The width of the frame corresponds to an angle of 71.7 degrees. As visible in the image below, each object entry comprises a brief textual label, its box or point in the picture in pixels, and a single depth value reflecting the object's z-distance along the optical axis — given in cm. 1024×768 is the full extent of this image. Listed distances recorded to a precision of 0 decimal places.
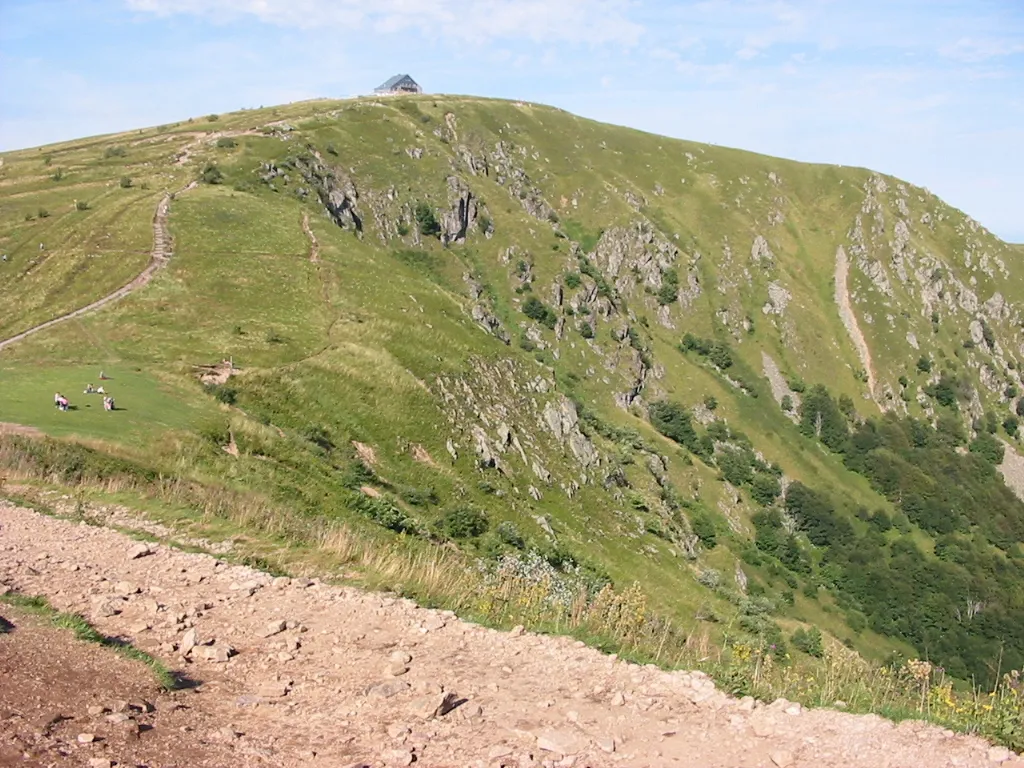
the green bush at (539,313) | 13362
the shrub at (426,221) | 13338
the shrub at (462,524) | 3750
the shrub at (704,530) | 9719
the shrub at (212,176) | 8544
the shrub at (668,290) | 16875
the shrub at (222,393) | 3816
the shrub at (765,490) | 12950
